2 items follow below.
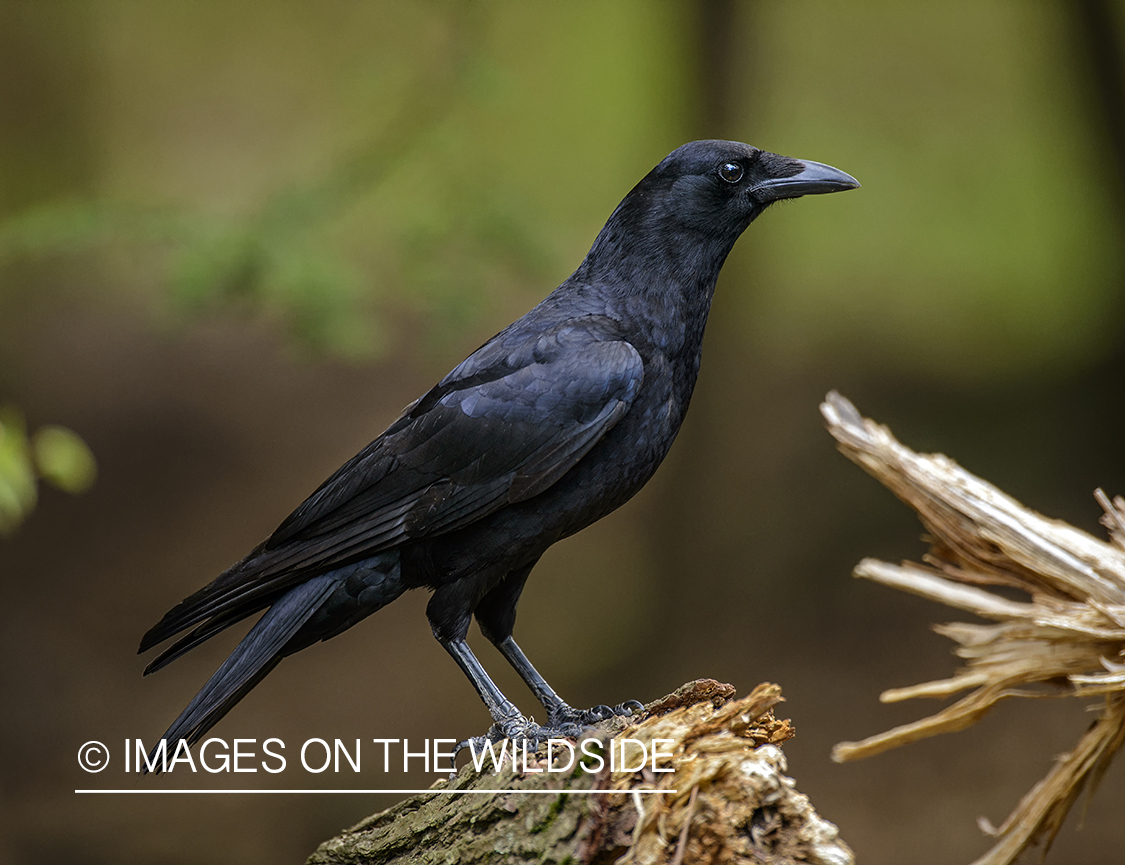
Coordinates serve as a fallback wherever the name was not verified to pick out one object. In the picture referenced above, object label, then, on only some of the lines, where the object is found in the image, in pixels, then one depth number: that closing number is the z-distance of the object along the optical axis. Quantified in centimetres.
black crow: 551
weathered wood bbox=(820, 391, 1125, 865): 544
